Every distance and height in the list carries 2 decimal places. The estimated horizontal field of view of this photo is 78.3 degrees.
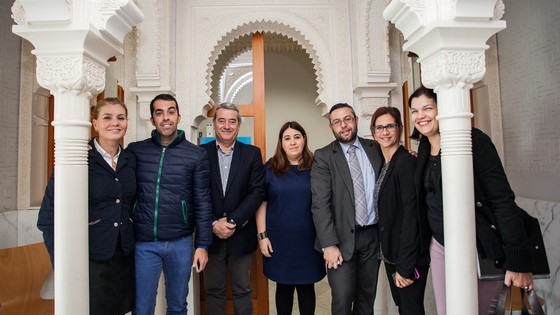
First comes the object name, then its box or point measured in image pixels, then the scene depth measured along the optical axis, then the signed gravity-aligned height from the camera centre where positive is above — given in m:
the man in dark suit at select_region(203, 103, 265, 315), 2.27 -0.21
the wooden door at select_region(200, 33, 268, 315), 3.08 +0.40
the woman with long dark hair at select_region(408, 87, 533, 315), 1.56 -0.20
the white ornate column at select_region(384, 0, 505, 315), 1.63 +0.29
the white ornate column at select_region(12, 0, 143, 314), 1.62 +0.25
